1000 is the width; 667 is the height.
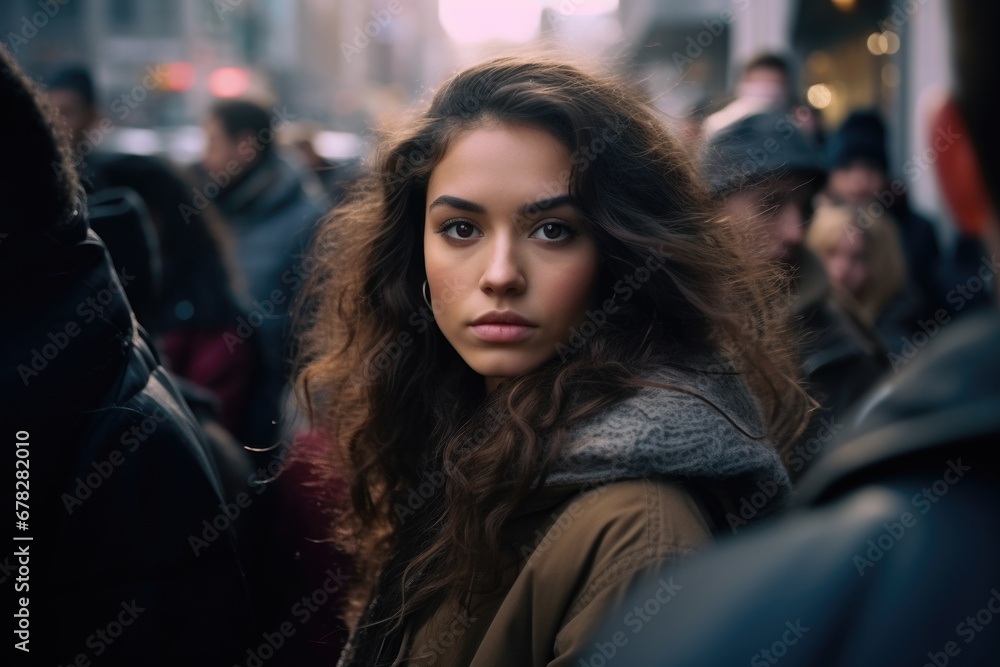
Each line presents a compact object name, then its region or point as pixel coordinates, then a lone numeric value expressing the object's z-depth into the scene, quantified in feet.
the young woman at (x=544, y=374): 4.41
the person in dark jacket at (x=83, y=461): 4.59
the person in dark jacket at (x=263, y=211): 14.01
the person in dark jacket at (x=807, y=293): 8.52
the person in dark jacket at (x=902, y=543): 1.79
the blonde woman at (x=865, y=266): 13.74
